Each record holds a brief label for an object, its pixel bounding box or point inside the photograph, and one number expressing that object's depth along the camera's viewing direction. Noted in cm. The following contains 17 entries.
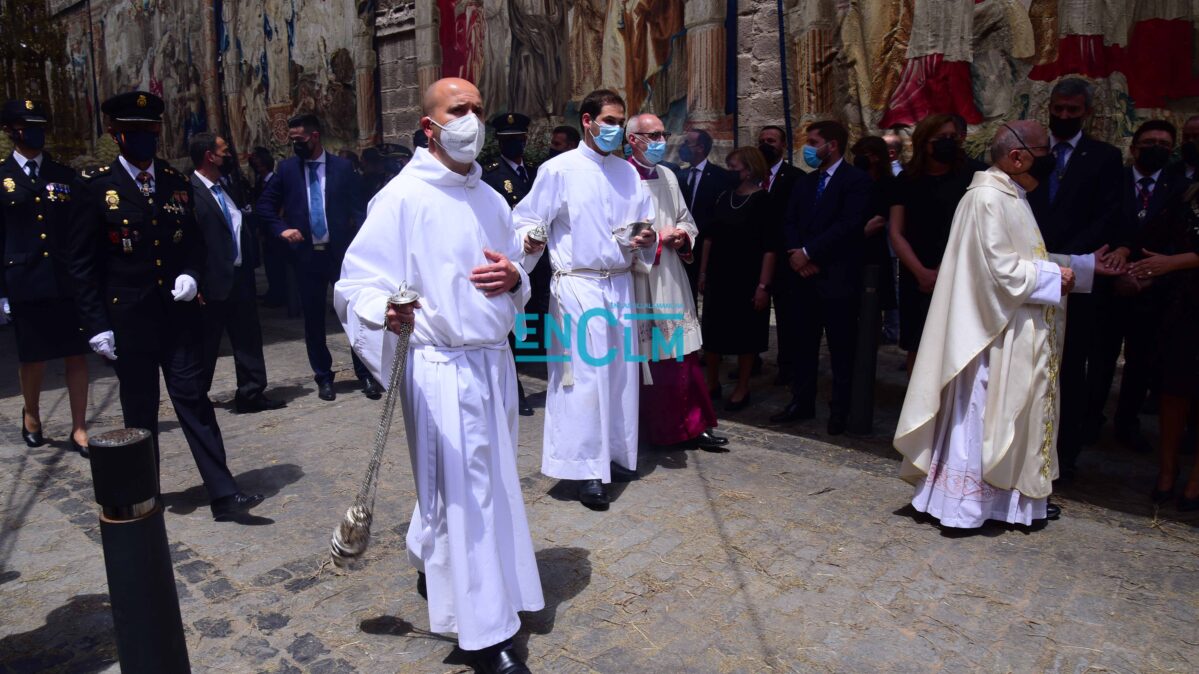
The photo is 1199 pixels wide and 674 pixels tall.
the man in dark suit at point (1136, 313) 534
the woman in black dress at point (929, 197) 553
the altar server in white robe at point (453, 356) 318
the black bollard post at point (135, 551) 241
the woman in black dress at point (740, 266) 651
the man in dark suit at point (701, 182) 700
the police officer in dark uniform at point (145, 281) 451
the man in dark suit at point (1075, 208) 486
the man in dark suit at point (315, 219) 736
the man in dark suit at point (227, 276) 594
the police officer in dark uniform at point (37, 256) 591
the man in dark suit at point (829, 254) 599
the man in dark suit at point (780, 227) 665
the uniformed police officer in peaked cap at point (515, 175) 682
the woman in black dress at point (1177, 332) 458
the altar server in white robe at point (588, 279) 494
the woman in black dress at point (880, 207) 606
